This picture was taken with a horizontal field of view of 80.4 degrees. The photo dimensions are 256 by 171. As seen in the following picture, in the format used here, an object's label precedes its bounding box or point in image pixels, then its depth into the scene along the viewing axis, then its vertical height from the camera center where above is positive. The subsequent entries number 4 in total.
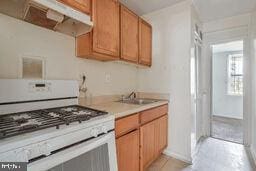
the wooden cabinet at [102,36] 1.56 +0.53
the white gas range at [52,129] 0.73 -0.25
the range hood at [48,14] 1.06 +0.56
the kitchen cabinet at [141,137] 1.43 -0.61
